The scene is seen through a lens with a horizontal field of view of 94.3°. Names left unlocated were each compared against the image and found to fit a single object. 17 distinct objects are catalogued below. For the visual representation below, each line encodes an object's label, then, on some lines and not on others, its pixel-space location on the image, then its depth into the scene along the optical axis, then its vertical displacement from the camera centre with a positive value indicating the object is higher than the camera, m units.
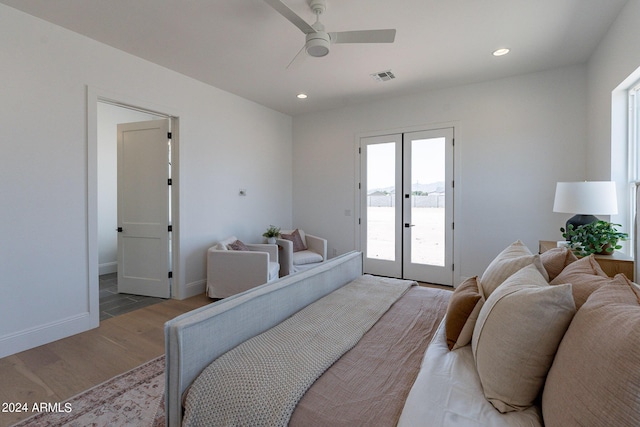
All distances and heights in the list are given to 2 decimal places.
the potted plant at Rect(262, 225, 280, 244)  4.29 -0.39
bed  0.93 -0.63
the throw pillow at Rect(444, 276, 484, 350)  1.33 -0.50
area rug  1.71 -1.23
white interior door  3.79 +0.00
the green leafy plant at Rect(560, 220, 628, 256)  2.24 -0.23
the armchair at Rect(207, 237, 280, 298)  3.47 -0.74
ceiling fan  2.18 +1.30
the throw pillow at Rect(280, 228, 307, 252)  4.62 -0.49
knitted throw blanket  1.02 -0.63
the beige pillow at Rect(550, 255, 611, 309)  1.06 -0.27
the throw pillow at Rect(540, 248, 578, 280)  1.51 -0.27
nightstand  2.08 -0.39
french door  4.25 +0.06
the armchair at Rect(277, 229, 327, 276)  4.18 -0.68
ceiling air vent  3.65 +1.67
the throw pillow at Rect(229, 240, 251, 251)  3.87 -0.49
